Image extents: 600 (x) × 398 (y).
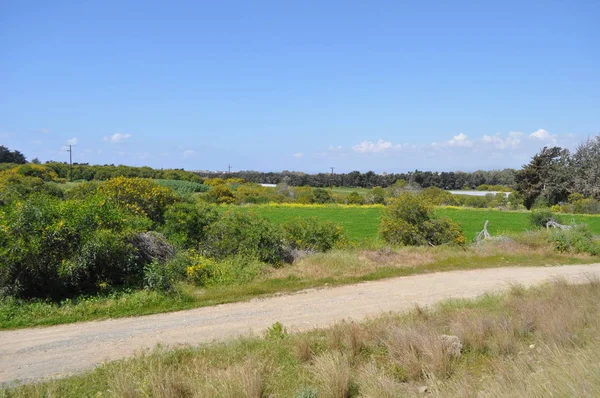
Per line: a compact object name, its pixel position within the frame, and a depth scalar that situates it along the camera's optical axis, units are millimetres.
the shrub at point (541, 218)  25562
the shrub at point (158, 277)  10992
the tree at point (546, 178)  61406
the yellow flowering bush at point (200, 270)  12062
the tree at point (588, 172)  61750
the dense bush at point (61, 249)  9961
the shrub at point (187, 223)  14766
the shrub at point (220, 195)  54888
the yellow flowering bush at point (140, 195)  15633
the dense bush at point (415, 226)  19609
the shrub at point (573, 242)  19469
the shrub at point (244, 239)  14156
